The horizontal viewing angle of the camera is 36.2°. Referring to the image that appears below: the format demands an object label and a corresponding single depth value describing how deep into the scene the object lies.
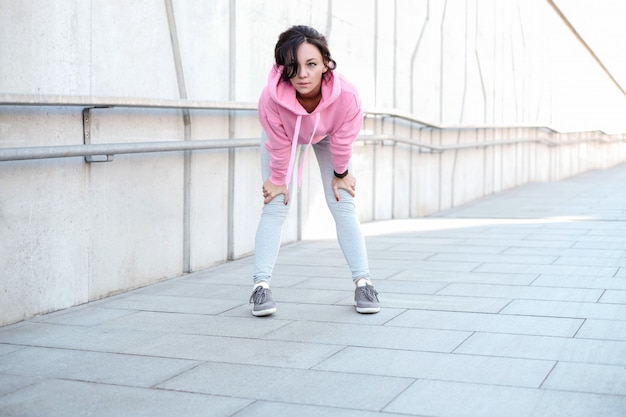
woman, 4.17
